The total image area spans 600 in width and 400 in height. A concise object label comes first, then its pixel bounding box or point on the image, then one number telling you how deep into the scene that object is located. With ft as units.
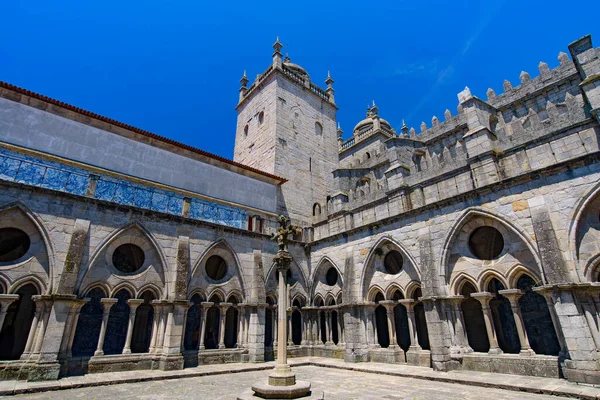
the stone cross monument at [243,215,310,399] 18.94
